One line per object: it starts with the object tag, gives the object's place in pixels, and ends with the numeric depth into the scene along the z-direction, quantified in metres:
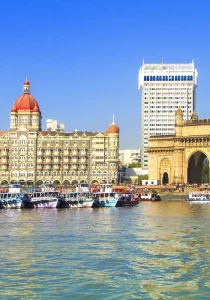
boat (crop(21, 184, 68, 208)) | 84.38
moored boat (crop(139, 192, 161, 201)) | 105.09
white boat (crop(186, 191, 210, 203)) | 99.00
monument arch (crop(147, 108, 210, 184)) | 114.69
